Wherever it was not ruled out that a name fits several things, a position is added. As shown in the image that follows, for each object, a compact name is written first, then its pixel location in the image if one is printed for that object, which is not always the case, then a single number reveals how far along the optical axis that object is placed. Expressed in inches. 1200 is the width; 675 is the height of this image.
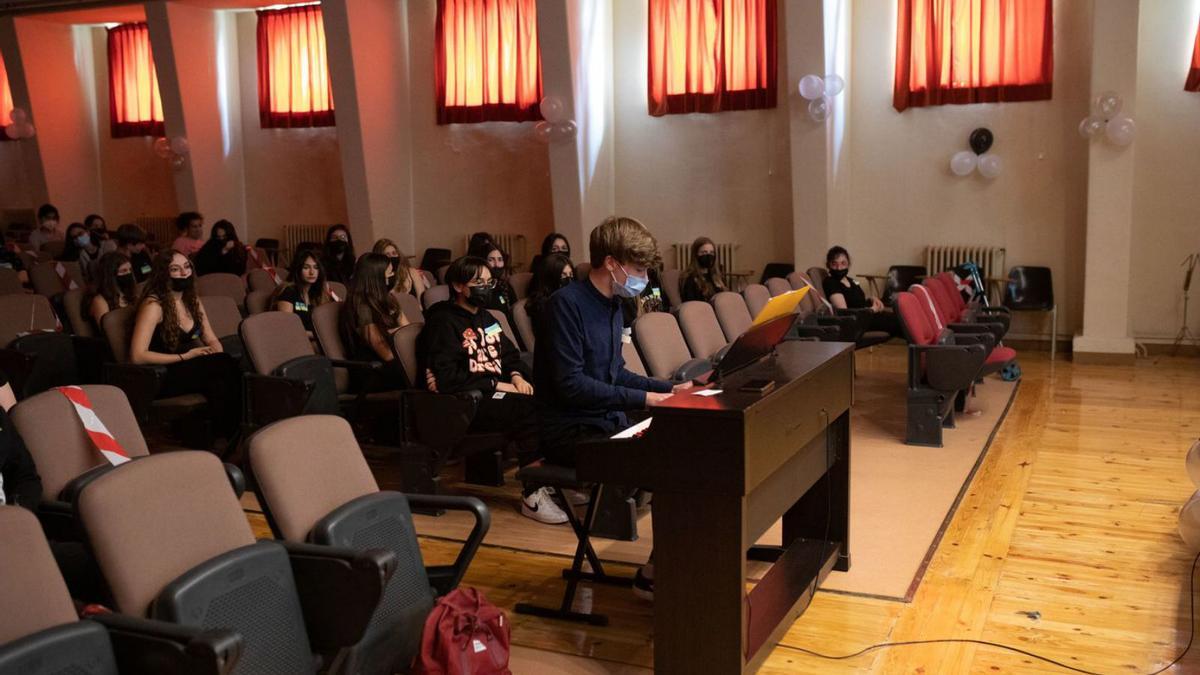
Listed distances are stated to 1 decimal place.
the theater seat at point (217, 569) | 95.6
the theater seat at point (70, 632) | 83.7
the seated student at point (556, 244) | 344.8
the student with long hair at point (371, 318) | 227.6
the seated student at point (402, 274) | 306.0
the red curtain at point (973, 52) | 395.5
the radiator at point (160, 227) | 574.2
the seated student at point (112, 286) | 256.1
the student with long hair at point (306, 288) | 262.5
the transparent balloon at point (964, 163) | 408.5
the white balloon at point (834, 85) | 398.9
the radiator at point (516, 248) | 489.4
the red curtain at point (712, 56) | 433.4
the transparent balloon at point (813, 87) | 395.5
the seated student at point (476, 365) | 196.9
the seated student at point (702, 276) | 317.1
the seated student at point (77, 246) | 430.0
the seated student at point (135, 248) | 298.5
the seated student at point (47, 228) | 493.7
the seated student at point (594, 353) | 152.9
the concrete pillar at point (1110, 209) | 361.7
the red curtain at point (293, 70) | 520.1
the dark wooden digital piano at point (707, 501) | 120.2
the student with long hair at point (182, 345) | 223.1
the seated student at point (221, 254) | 386.3
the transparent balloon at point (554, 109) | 425.7
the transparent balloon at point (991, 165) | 405.4
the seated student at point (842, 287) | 350.3
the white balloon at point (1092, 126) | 367.6
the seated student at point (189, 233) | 394.6
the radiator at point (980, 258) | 410.3
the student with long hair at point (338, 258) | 367.9
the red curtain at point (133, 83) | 569.9
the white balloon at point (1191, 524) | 165.9
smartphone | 127.4
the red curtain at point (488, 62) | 470.9
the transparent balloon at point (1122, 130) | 363.6
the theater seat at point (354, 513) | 114.2
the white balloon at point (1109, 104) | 363.6
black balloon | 407.5
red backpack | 116.0
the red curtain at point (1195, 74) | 370.6
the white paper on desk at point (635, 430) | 126.7
